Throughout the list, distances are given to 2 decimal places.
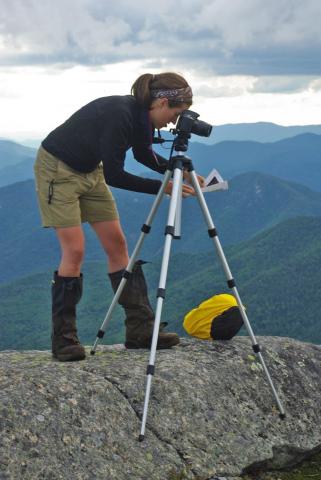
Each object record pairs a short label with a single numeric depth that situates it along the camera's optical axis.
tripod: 5.62
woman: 6.09
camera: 6.07
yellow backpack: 7.64
